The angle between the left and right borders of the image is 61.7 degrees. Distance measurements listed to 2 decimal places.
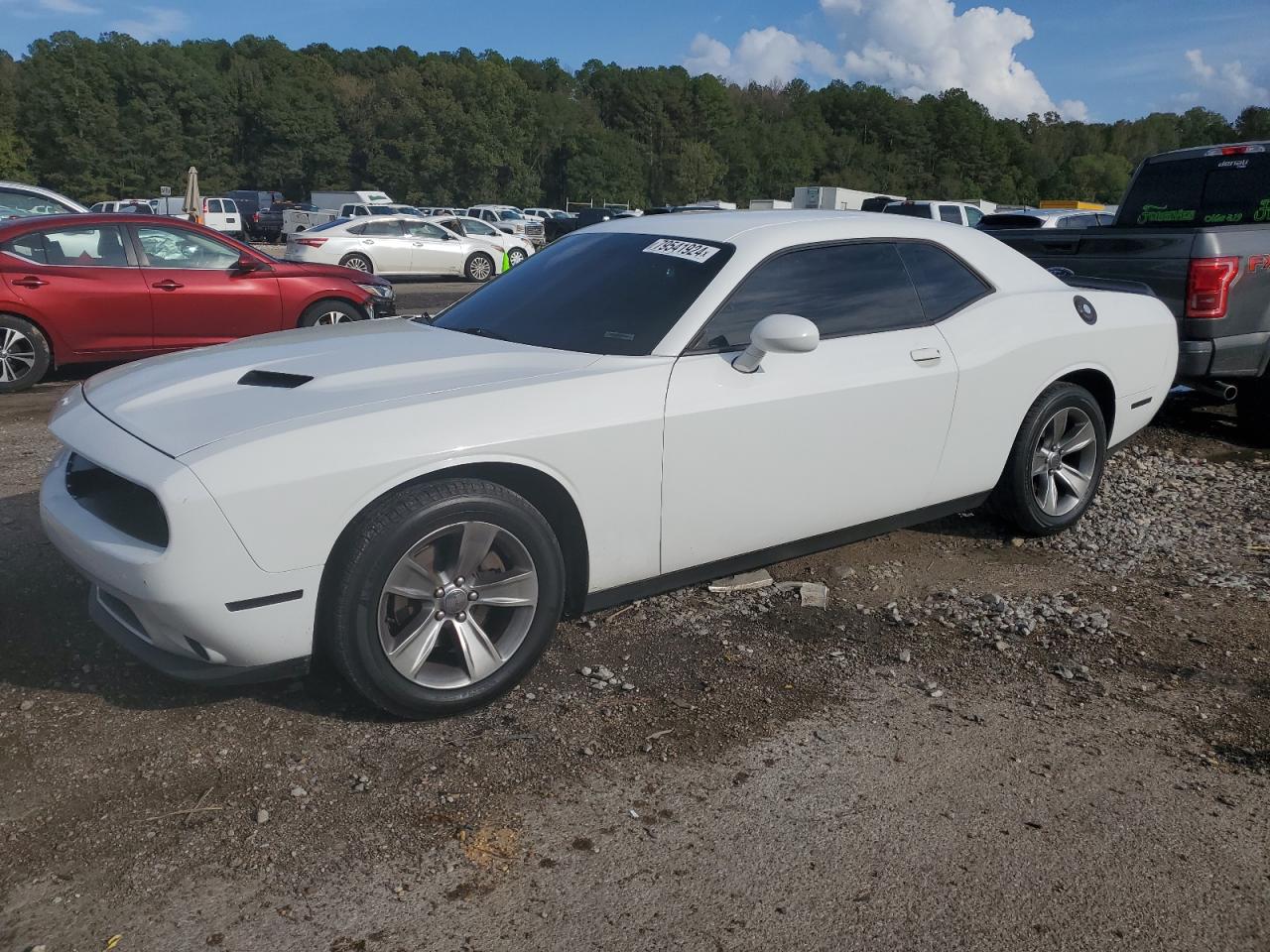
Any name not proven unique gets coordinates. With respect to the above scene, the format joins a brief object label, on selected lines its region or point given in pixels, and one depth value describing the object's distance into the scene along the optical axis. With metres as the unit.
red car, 8.74
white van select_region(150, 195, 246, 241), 43.17
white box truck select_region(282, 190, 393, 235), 54.73
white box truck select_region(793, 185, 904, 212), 38.03
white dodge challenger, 2.99
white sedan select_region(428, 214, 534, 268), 25.75
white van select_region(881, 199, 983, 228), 23.36
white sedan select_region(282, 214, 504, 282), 21.67
